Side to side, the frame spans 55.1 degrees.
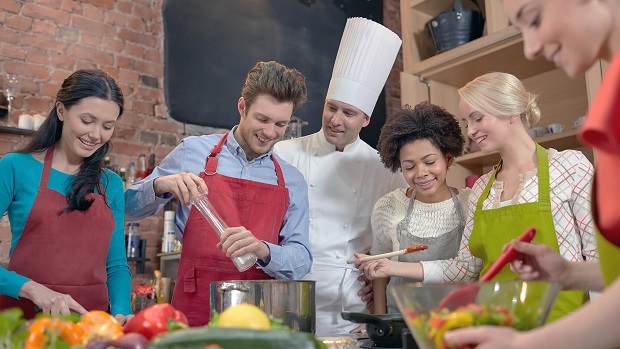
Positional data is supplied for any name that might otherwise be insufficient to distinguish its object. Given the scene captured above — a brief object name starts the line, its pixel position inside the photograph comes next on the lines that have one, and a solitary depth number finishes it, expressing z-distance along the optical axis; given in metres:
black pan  1.18
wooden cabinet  2.71
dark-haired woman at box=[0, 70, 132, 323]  1.70
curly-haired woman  1.93
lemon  0.76
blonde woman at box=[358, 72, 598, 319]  1.57
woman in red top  0.57
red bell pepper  0.80
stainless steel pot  1.19
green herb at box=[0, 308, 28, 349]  0.70
